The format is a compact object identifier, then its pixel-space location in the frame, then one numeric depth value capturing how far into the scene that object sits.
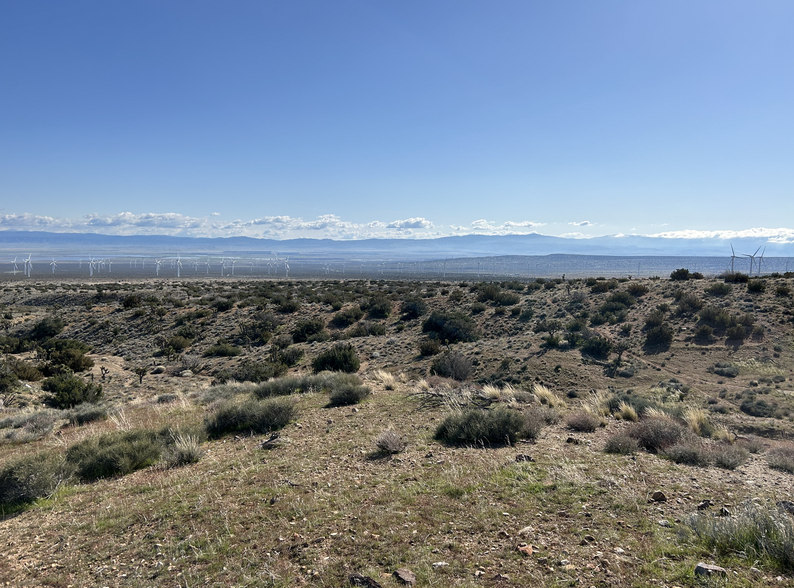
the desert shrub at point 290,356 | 26.05
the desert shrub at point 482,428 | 9.10
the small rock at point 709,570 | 4.13
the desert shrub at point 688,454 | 7.64
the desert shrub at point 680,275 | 38.67
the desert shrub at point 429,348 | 25.50
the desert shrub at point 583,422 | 10.18
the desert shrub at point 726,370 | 21.25
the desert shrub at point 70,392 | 17.75
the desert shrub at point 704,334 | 25.48
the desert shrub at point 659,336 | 25.60
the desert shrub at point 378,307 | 37.28
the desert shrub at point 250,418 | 11.00
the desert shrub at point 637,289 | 34.22
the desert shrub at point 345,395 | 13.17
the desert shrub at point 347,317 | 35.97
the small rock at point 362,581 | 4.32
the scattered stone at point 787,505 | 5.37
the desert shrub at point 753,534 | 4.21
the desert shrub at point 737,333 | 24.89
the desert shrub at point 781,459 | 7.68
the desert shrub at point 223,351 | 29.89
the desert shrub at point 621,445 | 8.29
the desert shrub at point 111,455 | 8.45
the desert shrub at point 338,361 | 21.78
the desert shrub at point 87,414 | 13.22
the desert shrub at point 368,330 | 32.69
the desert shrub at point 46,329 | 35.94
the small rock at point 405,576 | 4.35
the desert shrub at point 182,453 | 8.77
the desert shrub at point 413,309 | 36.00
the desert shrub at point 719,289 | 31.50
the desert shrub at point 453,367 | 21.42
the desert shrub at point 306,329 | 32.44
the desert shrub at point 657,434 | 8.61
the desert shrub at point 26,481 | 7.22
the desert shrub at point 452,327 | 28.95
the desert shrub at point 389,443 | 8.56
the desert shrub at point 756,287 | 31.19
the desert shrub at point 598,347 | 24.17
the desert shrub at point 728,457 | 7.53
